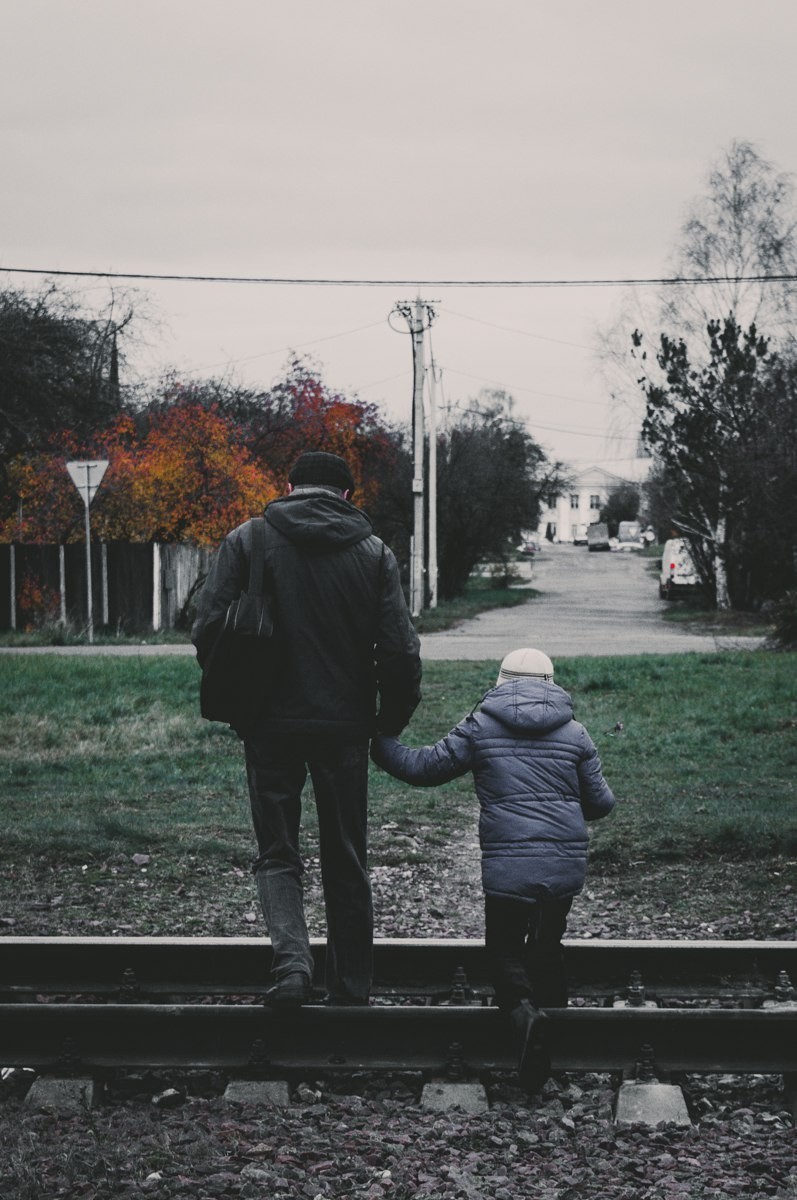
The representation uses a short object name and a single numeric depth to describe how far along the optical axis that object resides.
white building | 174.07
